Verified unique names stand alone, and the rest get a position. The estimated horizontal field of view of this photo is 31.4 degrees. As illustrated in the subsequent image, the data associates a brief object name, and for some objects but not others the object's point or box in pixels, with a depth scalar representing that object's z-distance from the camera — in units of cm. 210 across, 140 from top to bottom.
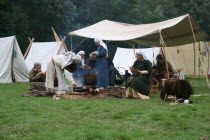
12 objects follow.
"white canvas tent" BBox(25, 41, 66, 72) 1480
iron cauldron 769
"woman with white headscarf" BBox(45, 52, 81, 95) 757
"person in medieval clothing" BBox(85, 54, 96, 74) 902
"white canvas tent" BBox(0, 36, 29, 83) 1266
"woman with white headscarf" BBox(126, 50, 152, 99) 763
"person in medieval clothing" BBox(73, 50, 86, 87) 851
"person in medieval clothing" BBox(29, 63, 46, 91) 908
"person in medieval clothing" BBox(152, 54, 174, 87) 1007
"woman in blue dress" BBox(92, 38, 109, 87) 877
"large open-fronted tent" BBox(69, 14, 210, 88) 898
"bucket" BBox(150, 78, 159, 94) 903
